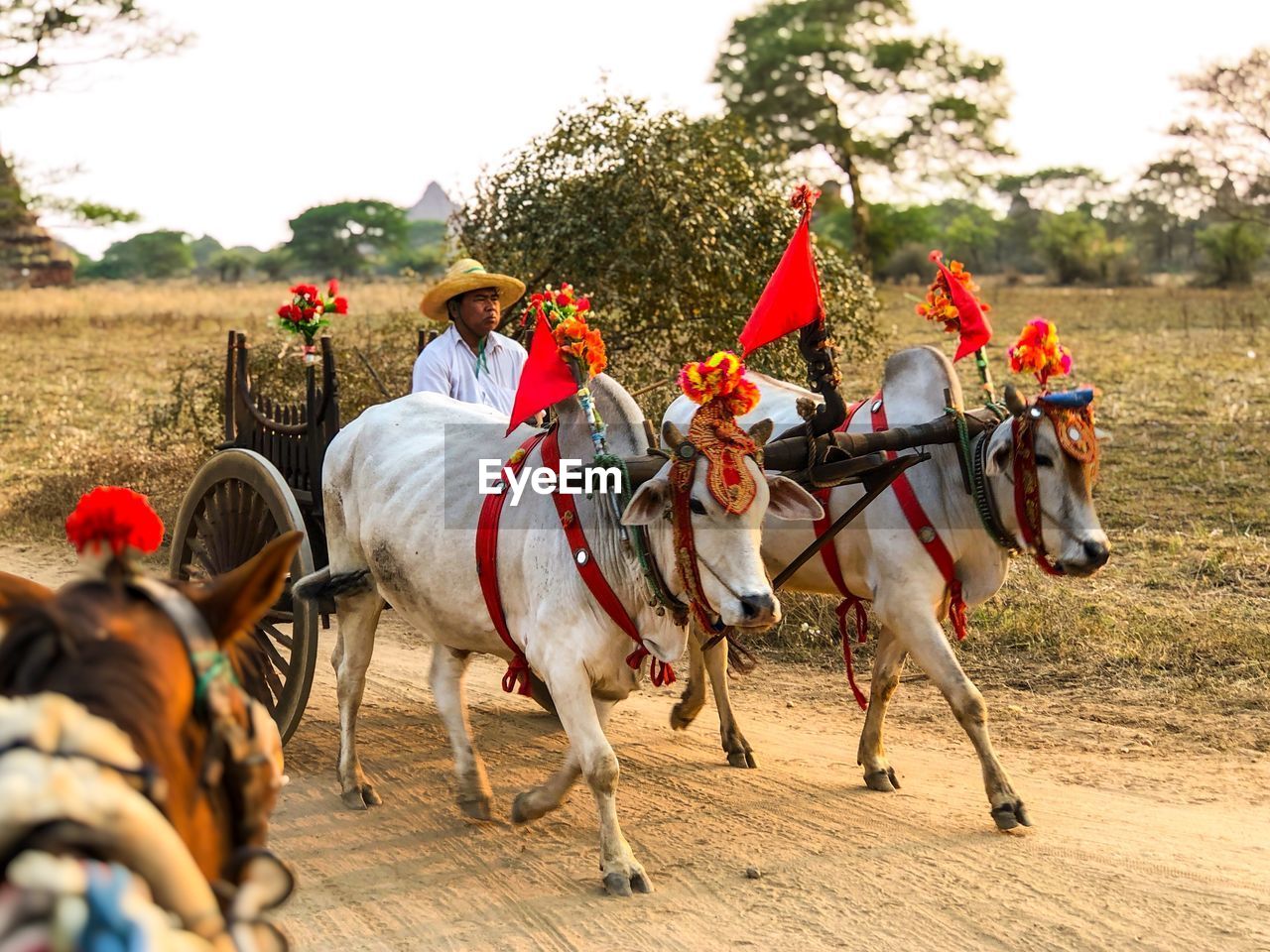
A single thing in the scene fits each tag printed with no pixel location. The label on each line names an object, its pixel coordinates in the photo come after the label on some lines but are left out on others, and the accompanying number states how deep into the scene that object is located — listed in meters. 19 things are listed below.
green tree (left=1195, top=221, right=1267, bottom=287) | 31.86
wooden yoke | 5.48
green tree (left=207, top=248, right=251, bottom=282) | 49.55
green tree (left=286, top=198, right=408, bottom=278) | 52.03
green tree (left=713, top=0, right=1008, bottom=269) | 33.22
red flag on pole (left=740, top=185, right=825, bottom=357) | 5.39
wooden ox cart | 5.43
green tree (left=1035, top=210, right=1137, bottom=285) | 37.22
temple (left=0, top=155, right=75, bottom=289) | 32.91
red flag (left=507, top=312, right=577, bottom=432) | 5.01
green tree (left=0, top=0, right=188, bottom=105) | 21.69
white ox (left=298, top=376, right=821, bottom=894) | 4.62
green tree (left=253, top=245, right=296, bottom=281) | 50.75
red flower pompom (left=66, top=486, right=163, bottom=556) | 2.40
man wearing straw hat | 6.49
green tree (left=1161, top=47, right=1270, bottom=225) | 27.86
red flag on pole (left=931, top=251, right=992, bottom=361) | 5.93
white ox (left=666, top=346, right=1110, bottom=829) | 5.38
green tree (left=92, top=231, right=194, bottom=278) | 56.00
